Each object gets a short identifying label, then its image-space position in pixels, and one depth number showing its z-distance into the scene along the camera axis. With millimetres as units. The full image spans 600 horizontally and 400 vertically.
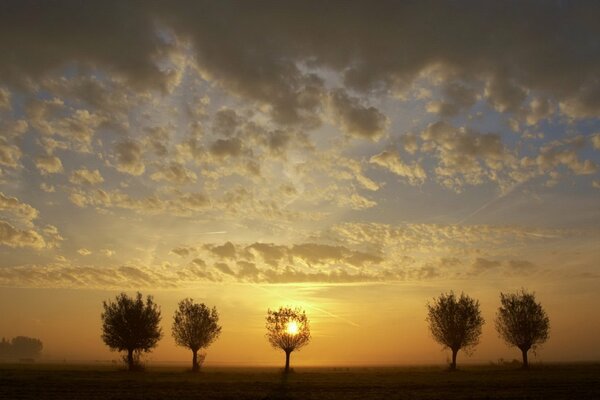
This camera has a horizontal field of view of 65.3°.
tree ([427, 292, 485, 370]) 92125
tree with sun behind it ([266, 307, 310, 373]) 89562
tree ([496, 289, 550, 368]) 91062
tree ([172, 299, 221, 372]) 90812
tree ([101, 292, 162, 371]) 87312
